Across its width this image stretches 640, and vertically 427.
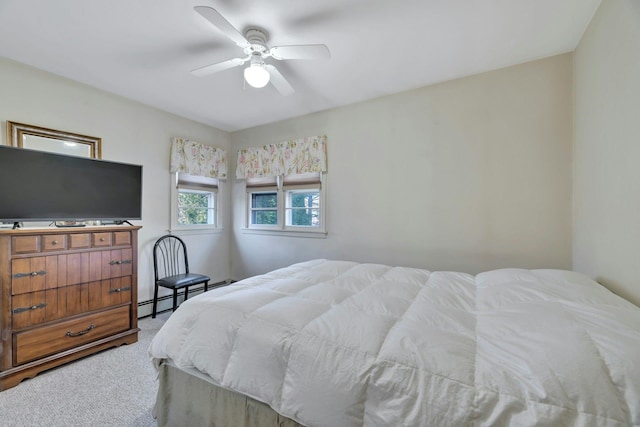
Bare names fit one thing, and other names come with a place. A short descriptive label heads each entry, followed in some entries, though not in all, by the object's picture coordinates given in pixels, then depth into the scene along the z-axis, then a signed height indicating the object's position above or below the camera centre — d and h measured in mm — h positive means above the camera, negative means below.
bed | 766 -492
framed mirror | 2295 +686
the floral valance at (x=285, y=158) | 3381 +781
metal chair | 3049 -677
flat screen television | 2021 +224
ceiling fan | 1779 +1135
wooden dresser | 1892 -664
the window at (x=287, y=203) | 3496 +169
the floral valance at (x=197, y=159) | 3461 +779
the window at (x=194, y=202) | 3549 +176
